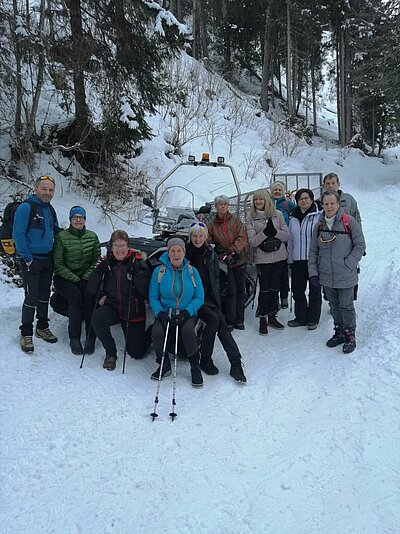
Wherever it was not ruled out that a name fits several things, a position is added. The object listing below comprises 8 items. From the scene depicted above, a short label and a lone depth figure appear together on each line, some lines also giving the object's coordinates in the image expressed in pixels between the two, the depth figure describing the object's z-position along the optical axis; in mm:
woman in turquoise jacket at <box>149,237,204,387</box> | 4633
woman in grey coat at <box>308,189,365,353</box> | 4875
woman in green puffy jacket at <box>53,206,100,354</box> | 5188
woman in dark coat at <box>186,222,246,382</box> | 4780
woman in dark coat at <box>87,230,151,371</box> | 4984
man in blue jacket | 4852
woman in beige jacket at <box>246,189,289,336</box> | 5766
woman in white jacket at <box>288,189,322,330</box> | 5652
